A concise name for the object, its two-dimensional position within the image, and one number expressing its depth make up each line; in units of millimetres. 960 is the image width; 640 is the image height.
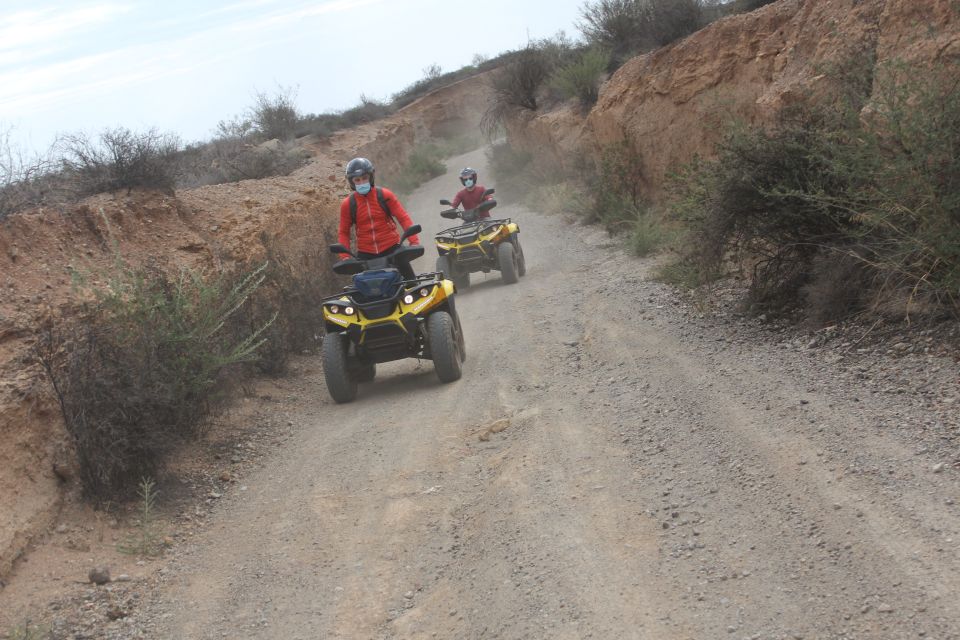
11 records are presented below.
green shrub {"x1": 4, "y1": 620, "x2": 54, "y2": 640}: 4453
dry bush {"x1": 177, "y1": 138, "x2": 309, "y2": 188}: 19906
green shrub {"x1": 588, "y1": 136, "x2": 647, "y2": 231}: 17609
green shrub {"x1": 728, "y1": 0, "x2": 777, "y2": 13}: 16219
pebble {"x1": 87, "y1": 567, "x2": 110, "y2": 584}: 5195
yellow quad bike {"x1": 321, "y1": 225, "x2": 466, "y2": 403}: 8523
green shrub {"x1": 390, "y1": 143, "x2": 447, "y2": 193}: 37219
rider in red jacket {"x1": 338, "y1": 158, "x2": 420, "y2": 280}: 9469
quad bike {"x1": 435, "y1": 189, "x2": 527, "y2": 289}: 14188
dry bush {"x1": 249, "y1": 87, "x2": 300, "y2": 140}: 35844
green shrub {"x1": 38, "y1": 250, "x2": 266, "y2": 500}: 6020
